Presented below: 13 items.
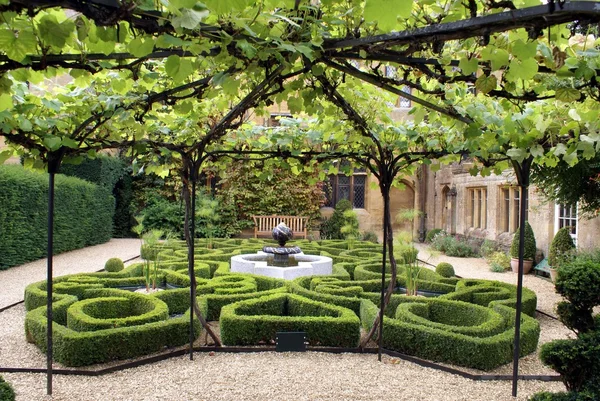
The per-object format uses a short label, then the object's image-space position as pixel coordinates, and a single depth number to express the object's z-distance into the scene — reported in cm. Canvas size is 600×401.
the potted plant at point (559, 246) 1098
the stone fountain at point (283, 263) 912
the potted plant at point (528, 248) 1258
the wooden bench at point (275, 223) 1750
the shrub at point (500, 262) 1281
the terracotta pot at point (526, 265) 1265
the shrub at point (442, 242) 1656
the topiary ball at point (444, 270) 987
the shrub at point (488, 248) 1466
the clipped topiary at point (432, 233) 1881
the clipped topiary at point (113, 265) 943
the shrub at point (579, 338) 336
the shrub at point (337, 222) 1819
